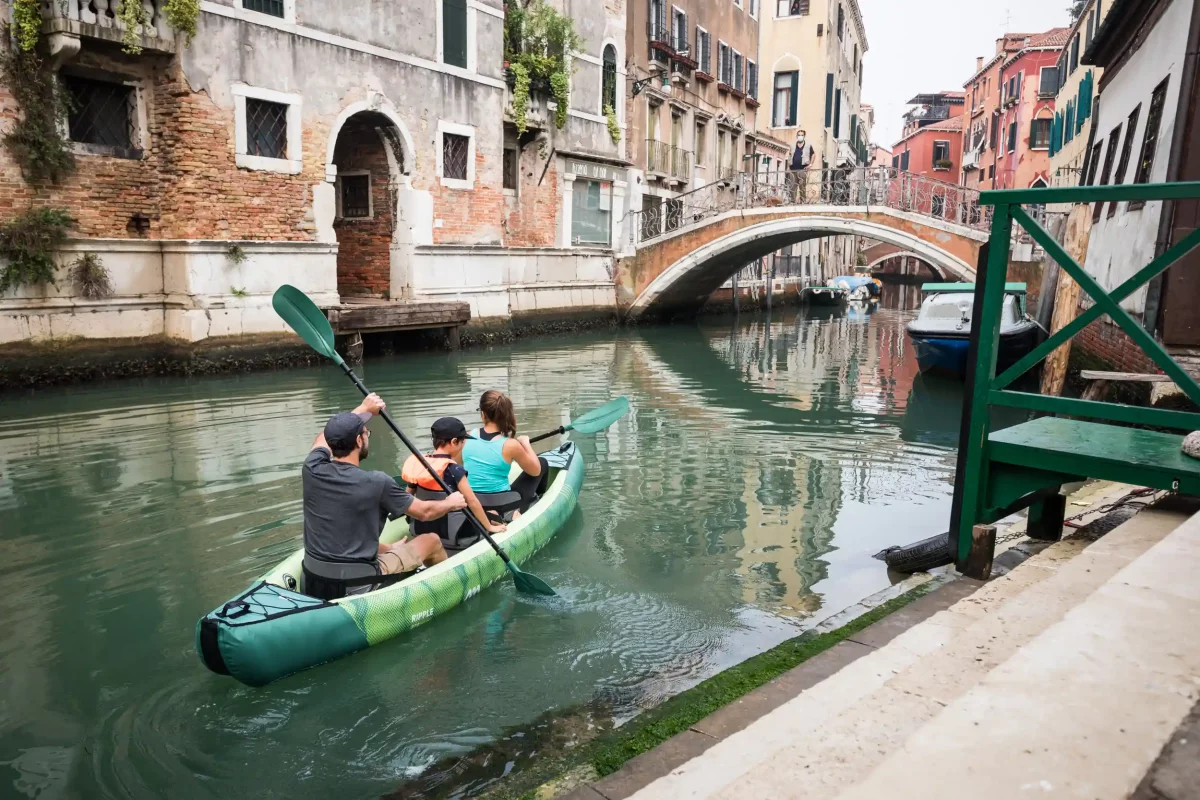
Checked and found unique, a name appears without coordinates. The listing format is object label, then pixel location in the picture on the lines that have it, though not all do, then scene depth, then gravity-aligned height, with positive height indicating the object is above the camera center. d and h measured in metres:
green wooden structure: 3.87 -0.76
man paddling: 3.96 -1.06
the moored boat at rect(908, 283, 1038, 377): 12.66 -0.74
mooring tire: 4.89 -1.51
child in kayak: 4.84 -1.14
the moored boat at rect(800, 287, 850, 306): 32.75 -0.80
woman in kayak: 5.32 -1.09
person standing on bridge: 18.77 +2.42
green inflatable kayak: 3.56 -1.50
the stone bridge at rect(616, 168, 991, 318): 16.81 +0.90
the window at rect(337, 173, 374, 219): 15.03 +1.03
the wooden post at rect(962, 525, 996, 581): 4.37 -1.29
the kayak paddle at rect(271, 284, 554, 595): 5.26 -0.35
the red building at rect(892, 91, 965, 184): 49.78 +7.44
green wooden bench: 3.98 -0.80
